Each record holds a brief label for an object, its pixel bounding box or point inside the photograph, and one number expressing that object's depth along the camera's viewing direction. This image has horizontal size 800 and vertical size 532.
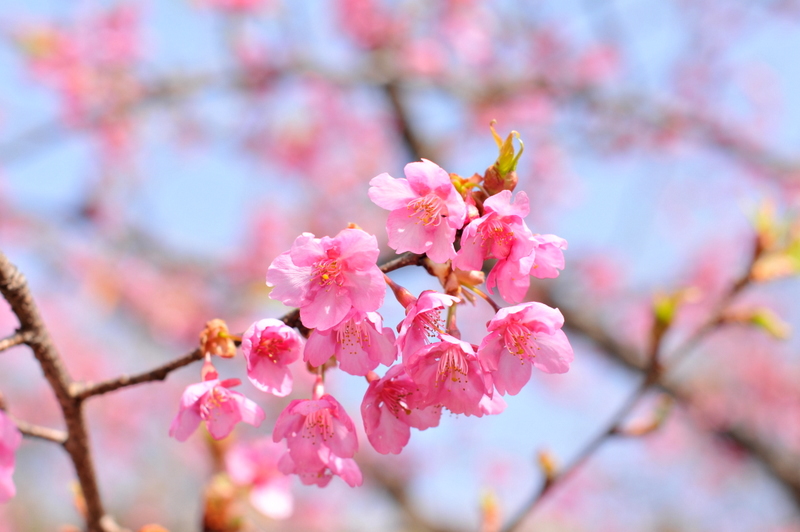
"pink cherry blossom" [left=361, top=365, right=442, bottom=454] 0.97
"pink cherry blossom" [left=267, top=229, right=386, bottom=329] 0.96
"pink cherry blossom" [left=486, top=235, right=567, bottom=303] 0.96
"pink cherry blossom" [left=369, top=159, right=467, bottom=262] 0.96
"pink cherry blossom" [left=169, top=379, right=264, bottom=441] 0.97
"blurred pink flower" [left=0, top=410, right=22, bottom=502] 0.94
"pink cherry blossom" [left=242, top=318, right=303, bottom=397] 0.96
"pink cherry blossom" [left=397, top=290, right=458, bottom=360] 0.96
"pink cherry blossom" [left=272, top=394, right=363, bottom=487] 0.97
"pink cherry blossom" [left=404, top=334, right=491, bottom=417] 0.96
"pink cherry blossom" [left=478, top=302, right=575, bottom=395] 0.97
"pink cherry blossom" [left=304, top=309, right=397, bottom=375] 0.96
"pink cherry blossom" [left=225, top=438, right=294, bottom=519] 1.05
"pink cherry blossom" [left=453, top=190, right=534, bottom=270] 0.96
